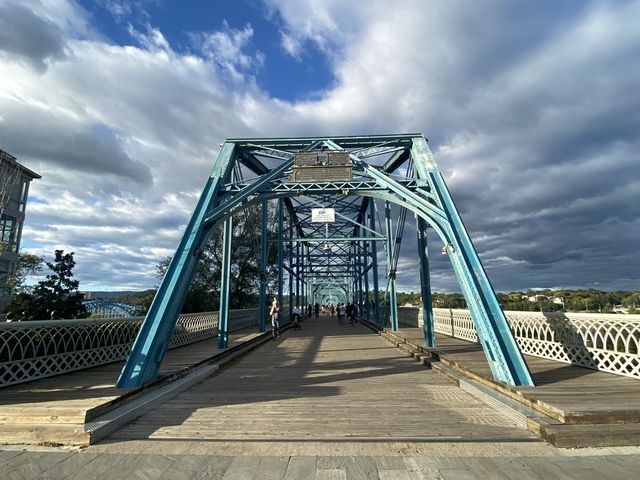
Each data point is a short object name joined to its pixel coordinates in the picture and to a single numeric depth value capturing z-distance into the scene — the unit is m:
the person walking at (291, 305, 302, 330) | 21.55
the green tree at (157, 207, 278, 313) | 23.81
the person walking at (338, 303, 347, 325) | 25.65
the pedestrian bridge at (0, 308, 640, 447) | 4.00
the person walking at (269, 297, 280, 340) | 14.34
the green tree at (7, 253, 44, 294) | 26.69
